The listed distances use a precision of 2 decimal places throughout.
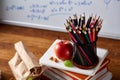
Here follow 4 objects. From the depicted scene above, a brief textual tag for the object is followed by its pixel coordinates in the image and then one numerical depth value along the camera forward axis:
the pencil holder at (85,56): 0.91
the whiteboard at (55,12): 1.31
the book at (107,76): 1.02
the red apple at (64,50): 0.95
